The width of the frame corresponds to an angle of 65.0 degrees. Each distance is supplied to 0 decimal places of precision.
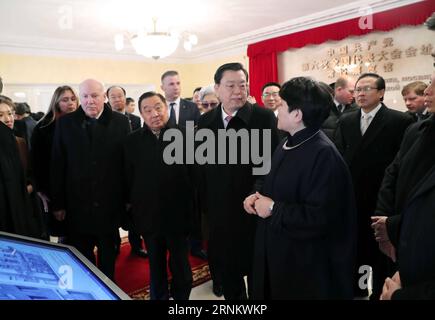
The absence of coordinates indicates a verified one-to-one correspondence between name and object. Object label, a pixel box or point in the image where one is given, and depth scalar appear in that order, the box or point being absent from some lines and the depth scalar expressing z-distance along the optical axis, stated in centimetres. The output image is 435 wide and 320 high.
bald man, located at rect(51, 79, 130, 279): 213
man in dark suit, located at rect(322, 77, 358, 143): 332
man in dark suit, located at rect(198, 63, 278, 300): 184
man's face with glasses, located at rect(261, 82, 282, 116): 363
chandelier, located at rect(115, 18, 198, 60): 483
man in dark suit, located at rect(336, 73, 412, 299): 228
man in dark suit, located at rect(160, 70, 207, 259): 354
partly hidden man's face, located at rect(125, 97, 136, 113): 504
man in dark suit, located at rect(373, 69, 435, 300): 96
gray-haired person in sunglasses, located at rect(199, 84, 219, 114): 327
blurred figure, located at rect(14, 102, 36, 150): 328
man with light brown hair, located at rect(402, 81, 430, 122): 297
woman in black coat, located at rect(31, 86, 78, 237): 242
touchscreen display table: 69
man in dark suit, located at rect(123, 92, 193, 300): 199
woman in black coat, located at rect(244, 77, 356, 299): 130
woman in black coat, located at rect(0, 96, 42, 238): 177
